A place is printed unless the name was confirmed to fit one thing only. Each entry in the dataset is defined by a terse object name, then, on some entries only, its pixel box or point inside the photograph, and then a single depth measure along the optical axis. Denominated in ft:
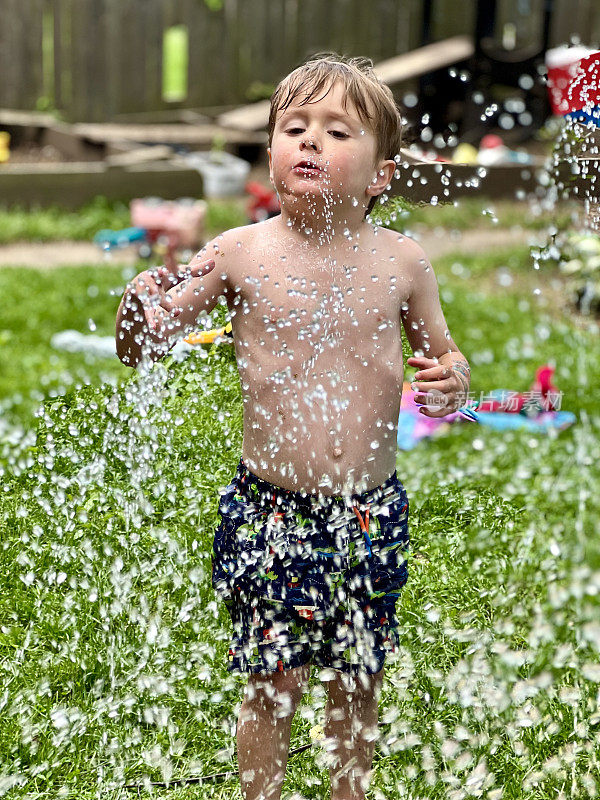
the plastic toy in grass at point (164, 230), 19.86
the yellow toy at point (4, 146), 27.25
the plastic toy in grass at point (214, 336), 8.53
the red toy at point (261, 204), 21.26
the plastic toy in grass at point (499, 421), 14.33
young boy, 6.84
